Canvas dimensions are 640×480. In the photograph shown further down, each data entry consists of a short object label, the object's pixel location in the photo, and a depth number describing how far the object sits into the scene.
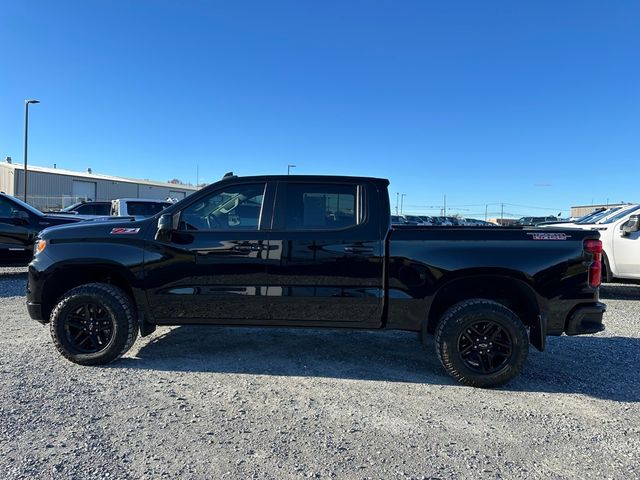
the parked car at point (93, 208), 15.11
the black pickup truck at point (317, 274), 4.18
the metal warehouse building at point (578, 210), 47.73
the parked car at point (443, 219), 39.73
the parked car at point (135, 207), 12.87
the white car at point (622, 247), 7.94
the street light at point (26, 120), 25.36
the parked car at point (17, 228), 9.32
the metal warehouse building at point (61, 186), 41.78
